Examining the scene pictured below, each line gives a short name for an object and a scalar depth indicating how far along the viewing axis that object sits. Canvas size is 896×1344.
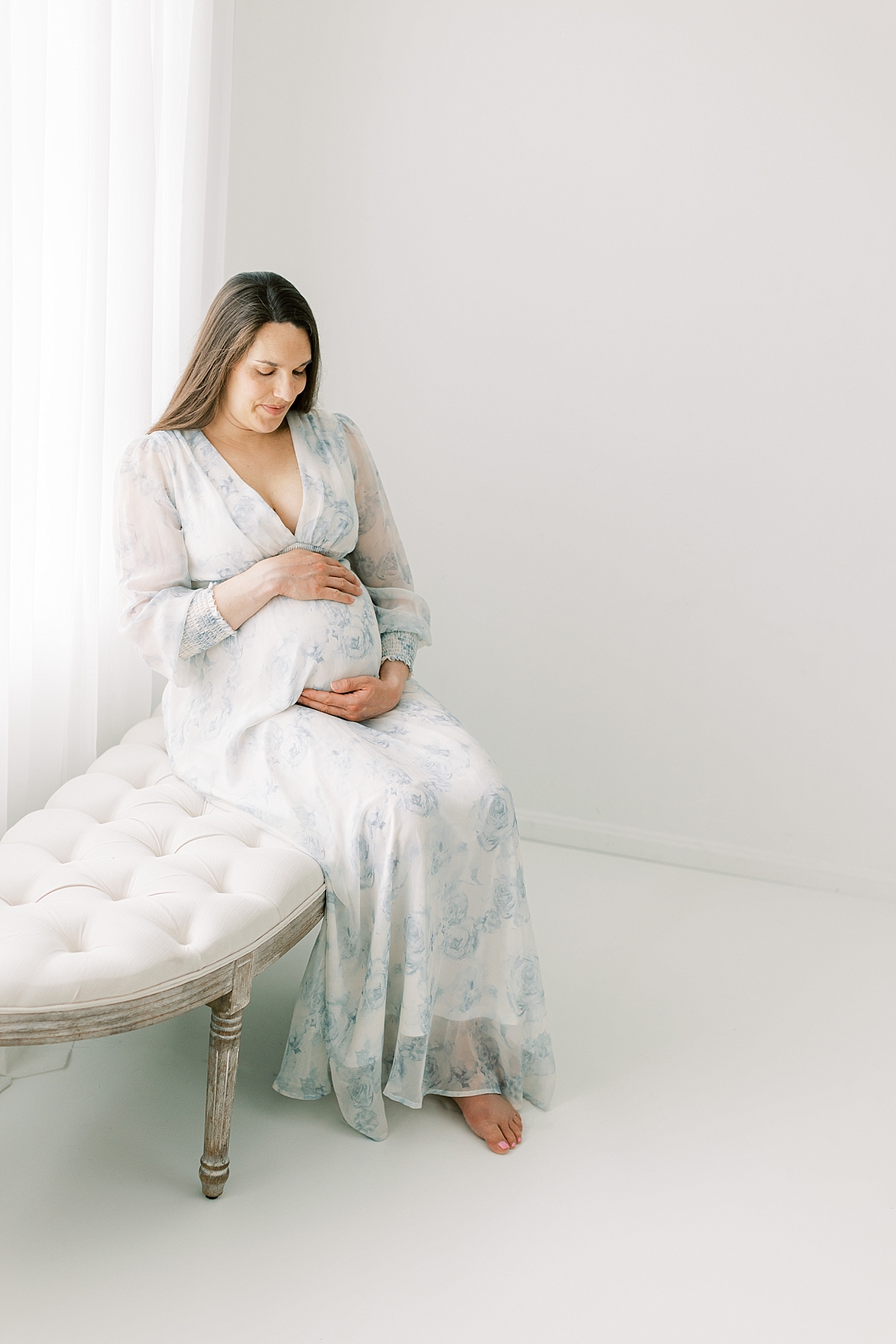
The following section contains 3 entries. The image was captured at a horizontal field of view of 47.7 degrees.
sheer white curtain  1.73
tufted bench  1.25
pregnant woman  1.62
